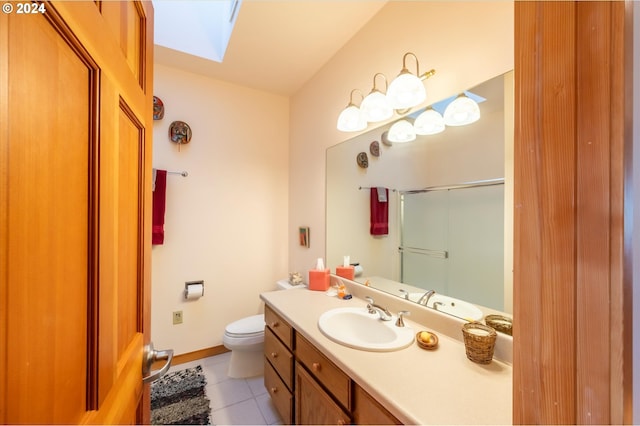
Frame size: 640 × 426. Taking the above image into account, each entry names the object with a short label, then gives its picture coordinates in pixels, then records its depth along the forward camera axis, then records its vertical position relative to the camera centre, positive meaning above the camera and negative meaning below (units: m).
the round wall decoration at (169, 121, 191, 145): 2.07 +0.69
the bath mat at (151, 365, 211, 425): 1.53 -1.30
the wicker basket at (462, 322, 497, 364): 0.89 -0.49
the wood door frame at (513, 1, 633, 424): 0.33 +0.00
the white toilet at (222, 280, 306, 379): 1.88 -1.04
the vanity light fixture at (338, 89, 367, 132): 1.60 +0.63
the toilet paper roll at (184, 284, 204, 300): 2.10 -0.69
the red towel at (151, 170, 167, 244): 1.95 +0.05
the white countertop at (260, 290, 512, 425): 0.68 -0.56
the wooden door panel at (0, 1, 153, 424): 0.28 +0.00
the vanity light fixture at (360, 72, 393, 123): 1.43 +0.64
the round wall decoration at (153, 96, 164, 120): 1.99 +0.86
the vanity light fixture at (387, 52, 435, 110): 1.22 +0.64
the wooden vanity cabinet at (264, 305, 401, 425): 0.88 -0.77
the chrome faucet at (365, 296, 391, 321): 1.28 -0.53
